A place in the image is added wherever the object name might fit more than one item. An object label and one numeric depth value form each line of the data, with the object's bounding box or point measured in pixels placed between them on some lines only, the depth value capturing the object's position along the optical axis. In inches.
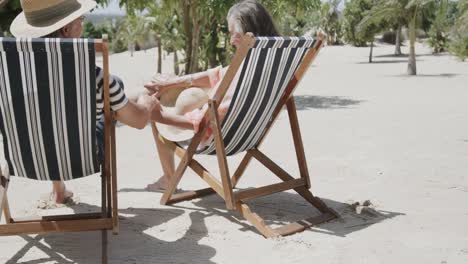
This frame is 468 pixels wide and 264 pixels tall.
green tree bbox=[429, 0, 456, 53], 1549.6
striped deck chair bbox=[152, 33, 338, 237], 138.3
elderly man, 120.6
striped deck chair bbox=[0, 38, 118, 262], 107.9
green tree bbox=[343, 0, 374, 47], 1747.7
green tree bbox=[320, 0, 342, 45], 2463.1
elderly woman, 151.8
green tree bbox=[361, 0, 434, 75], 938.1
